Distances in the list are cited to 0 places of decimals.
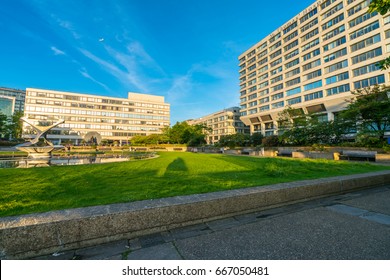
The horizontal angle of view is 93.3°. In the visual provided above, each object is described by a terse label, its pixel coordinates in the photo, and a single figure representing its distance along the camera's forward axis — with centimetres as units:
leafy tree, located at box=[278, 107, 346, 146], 2414
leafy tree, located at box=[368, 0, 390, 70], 516
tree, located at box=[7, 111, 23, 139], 6296
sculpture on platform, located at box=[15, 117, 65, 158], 1837
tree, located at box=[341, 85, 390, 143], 1817
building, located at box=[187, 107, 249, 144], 9700
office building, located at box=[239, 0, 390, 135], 3872
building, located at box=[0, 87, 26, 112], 14040
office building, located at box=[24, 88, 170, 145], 7800
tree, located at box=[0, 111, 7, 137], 5161
